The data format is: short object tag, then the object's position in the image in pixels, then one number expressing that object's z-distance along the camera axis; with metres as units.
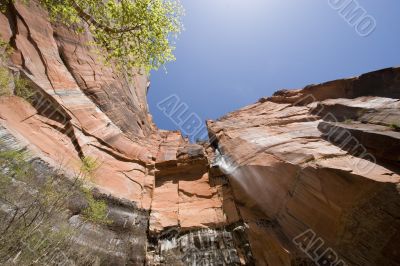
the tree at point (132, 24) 12.41
